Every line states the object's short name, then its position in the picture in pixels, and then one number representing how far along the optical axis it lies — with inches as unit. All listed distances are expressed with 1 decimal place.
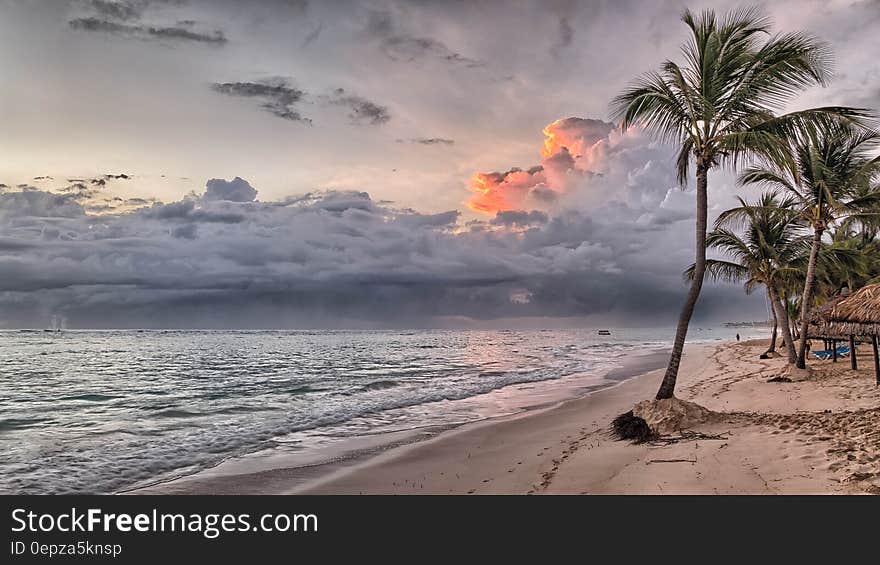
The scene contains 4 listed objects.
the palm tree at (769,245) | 944.3
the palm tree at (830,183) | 690.2
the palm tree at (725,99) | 423.5
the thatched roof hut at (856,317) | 597.9
